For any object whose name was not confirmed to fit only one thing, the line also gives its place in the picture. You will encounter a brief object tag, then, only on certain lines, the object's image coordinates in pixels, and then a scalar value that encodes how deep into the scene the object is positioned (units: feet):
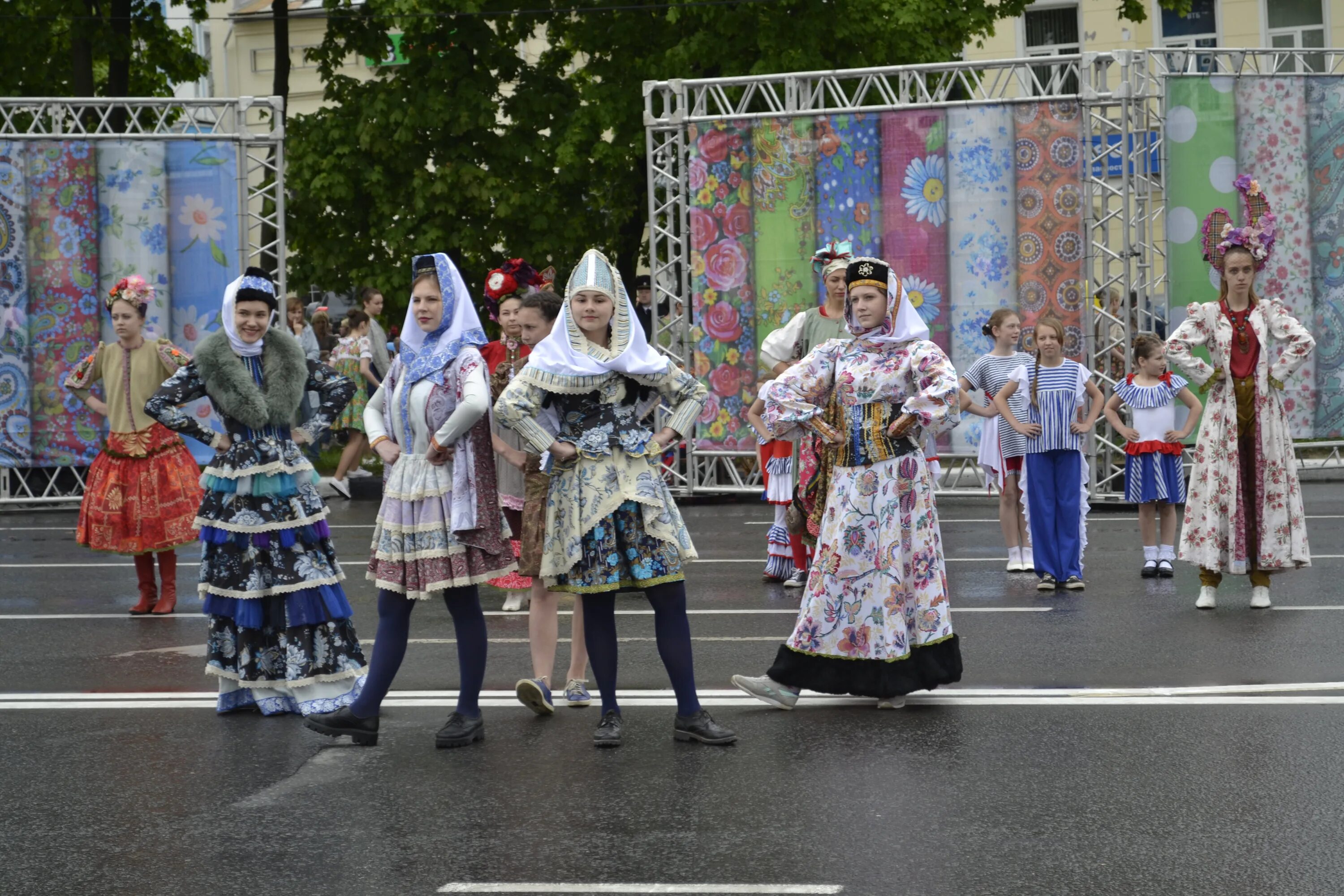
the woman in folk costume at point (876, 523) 24.54
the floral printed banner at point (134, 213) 59.67
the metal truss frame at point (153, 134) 58.65
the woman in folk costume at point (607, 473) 22.95
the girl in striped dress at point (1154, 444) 39.63
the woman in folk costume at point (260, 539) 25.41
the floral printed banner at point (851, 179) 56.65
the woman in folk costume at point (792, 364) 36.50
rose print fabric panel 58.34
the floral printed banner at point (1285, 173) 55.62
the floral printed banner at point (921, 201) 55.98
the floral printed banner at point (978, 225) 55.26
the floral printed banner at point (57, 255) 59.52
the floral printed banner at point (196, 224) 59.98
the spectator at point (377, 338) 66.08
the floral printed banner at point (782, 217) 57.47
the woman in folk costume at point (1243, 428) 33.83
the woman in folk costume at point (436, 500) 23.26
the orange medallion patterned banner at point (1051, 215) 54.44
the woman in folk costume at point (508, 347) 32.83
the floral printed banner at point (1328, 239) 55.88
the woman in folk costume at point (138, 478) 36.27
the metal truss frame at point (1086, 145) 53.57
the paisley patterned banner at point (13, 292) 59.31
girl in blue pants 37.47
